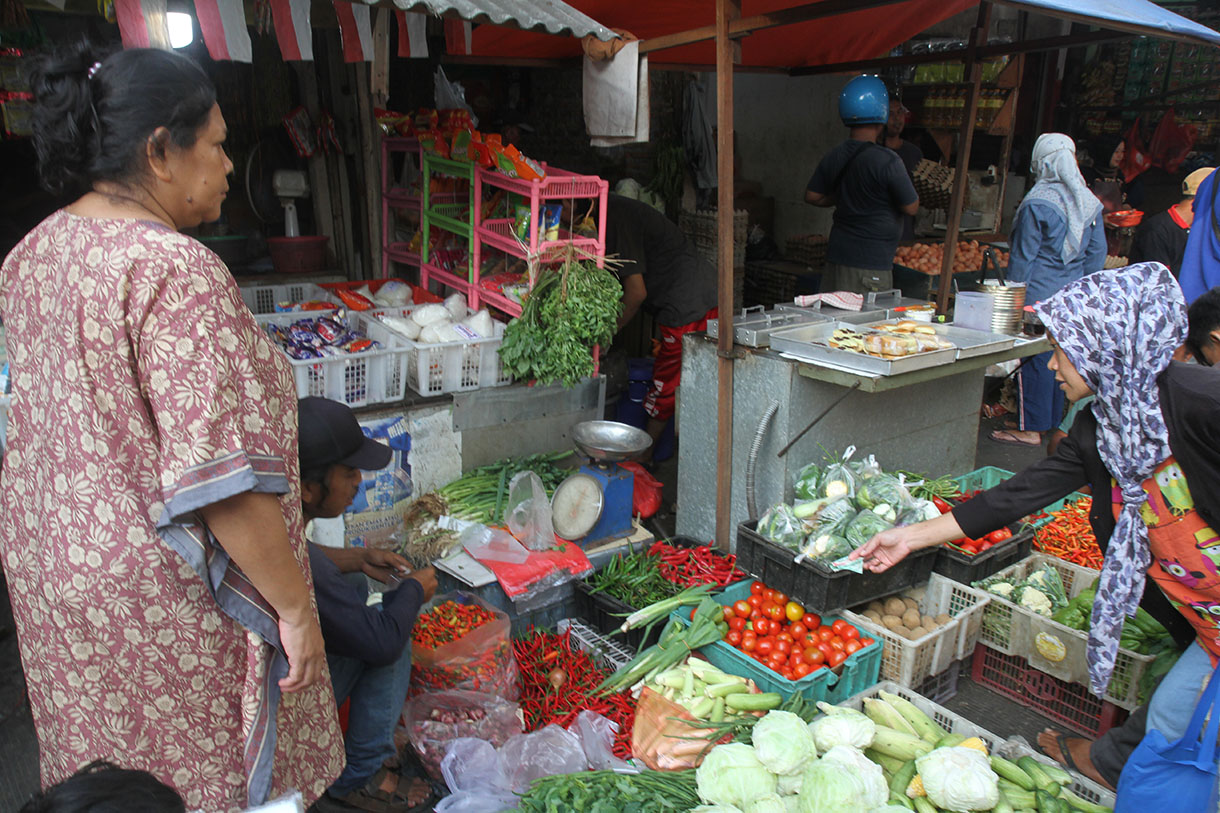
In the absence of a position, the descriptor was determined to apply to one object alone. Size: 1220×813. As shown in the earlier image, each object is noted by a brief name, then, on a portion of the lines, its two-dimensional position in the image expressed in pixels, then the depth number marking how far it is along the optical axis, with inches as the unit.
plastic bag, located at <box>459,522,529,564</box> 147.9
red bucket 239.9
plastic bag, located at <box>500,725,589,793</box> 107.0
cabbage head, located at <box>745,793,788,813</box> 89.0
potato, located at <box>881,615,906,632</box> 139.5
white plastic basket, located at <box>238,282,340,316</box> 213.2
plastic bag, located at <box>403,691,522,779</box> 111.3
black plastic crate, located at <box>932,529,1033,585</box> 145.1
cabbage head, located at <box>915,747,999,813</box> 92.5
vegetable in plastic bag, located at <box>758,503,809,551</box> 142.3
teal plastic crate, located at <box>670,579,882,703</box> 122.1
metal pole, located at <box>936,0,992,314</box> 199.3
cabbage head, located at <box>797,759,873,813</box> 86.8
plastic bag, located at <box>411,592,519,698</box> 119.5
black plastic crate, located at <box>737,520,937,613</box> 135.6
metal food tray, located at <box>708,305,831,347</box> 155.9
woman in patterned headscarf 88.7
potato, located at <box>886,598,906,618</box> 144.9
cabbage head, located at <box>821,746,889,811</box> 91.0
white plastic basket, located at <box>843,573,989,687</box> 132.8
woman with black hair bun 58.2
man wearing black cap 91.0
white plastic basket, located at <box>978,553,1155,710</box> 123.6
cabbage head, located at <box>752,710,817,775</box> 94.6
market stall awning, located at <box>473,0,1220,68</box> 211.2
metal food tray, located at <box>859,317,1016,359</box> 153.3
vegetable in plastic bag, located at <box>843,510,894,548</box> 137.9
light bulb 128.7
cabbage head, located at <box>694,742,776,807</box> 91.8
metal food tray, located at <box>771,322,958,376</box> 137.4
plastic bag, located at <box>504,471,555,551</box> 151.1
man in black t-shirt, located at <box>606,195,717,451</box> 207.5
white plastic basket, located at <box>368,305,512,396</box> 163.0
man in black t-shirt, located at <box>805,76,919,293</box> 227.1
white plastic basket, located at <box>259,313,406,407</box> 153.4
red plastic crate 133.1
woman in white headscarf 229.0
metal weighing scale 153.2
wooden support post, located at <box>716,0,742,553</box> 143.6
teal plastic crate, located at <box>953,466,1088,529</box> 178.5
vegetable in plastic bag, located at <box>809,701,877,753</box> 100.1
